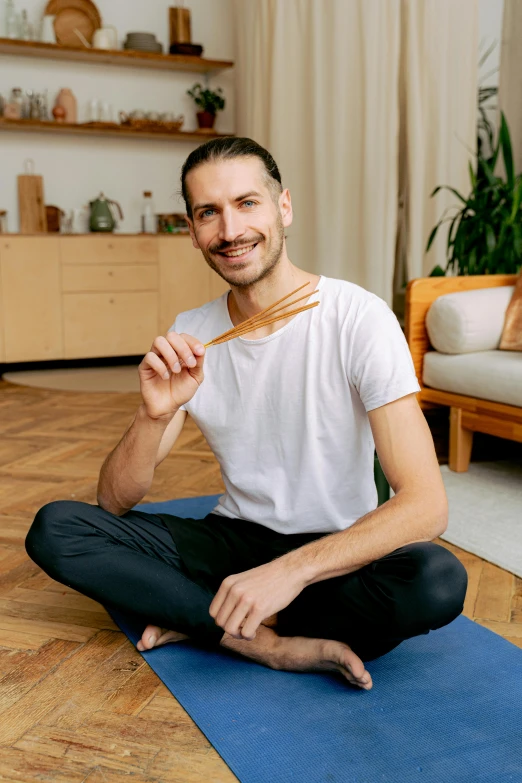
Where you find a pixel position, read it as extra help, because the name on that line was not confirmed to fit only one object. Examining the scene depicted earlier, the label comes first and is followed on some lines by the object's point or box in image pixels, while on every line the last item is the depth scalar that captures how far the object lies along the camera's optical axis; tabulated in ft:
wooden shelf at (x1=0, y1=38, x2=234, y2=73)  17.40
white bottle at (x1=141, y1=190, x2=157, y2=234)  19.27
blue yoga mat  3.88
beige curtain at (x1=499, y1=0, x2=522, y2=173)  12.67
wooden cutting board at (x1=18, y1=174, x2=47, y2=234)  18.20
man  4.40
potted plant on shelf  19.35
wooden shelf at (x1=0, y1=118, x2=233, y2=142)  17.70
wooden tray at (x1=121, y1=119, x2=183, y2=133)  18.37
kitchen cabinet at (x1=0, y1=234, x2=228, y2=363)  17.33
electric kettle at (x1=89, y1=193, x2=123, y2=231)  18.28
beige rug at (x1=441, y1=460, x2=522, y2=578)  6.83
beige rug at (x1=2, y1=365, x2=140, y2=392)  15.66
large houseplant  10.68
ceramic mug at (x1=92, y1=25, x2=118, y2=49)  17.98
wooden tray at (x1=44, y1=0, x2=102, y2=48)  17.94
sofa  8.51
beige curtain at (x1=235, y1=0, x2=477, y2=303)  13.57
